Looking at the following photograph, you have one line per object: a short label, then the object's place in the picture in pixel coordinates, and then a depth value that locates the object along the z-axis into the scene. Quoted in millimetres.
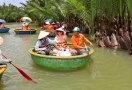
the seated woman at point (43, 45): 7648
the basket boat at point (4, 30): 18088
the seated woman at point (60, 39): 8008
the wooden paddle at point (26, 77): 6195
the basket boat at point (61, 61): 7031
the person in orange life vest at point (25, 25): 17766
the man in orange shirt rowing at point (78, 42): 7966
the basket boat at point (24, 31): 17214
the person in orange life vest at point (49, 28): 15477
